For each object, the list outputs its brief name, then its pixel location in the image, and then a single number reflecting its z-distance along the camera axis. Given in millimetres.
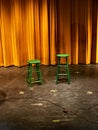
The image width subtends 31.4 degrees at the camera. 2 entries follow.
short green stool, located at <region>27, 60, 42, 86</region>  3626
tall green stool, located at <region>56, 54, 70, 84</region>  3680
